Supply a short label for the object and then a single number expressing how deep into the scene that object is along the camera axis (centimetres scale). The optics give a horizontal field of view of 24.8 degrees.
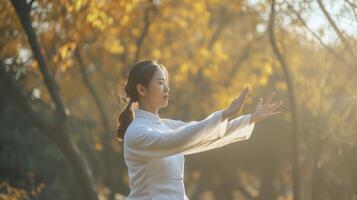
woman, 464
